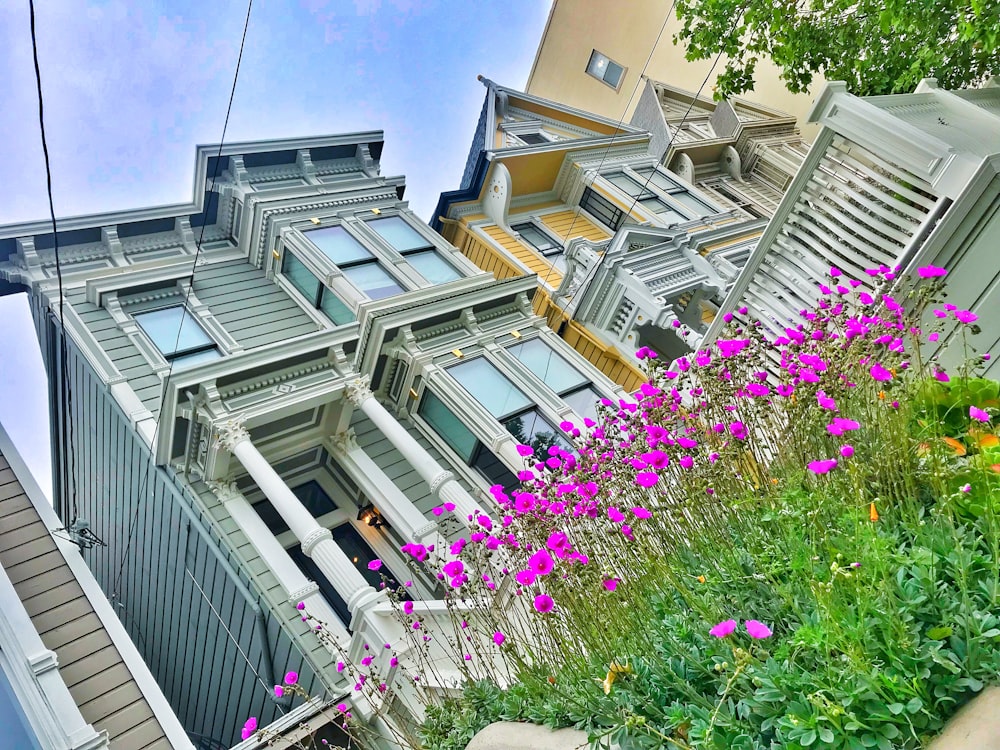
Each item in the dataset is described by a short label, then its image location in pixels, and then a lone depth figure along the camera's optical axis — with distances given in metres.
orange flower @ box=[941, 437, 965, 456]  2.82
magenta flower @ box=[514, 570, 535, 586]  2.62
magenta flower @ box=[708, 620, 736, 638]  1.93
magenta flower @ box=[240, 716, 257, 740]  3.29
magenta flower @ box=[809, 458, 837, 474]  2.31
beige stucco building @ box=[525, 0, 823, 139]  15.64
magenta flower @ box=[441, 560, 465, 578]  2.96
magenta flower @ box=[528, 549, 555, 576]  2.66
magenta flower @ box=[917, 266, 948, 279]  2.88
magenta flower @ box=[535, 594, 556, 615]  2.67
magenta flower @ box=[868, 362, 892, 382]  2.47
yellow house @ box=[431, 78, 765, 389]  9.91
